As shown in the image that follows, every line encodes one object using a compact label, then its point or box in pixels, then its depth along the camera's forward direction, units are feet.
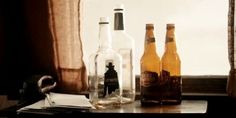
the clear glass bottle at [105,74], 5.09
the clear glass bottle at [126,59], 5.38
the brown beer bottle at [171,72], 5.03
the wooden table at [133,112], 4.28
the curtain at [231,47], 5.16
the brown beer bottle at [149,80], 5.04
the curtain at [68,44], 5.71
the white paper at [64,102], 4.64
